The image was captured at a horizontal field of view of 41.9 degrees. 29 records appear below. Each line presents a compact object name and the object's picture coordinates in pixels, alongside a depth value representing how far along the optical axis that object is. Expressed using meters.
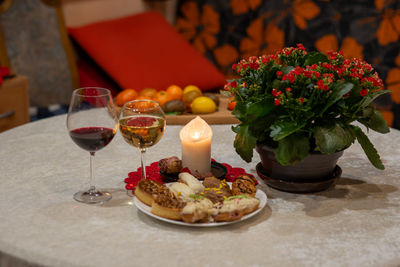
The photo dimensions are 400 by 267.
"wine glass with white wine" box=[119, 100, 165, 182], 1.17
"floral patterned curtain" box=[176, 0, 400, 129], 2.87
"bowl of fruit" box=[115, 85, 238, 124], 1.87
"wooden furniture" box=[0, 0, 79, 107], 2.69
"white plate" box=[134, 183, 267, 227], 1.04
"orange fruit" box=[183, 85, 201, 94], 2.11
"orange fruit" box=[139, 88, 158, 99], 2.08
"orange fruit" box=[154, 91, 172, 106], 2.02
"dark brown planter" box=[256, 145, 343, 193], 1.21
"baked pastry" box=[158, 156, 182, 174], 1.29
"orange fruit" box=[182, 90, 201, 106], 2.04
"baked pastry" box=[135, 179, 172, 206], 1.12
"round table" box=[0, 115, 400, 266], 0.96
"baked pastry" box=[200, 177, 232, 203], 1.12
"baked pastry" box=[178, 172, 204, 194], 1.16
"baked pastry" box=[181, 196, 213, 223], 1.04
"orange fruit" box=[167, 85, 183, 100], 2.07
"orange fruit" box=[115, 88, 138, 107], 2.03
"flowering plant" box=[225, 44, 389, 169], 1.12
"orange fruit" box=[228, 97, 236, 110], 1.99
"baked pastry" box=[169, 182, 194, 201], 1.11
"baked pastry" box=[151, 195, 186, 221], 1.06
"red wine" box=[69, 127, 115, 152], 1.17
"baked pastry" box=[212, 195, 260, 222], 1.05
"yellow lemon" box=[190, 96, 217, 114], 1.93
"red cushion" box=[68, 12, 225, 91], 2.74
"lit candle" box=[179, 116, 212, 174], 1.29
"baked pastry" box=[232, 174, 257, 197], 1.15
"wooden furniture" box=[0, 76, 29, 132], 2.45
